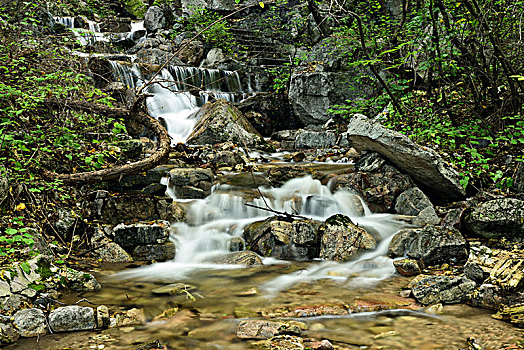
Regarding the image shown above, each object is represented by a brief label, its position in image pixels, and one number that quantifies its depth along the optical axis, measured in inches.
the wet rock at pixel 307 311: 133.6
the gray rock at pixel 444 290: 134.4
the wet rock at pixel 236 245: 221.0
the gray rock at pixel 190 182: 272.2
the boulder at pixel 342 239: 200.5
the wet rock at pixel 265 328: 114.5
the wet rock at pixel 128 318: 124.1
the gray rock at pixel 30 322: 110.3
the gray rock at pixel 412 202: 245.4
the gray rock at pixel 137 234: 205.5
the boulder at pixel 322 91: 508.4
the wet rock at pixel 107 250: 196.1
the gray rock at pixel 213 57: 657.6
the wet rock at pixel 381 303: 137.0
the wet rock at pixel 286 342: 104.8
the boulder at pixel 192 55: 671.8
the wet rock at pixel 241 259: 198.4
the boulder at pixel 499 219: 179.2
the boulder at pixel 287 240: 206.4
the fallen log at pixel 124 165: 198.1
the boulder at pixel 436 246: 173.0
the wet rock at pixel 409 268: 170.9
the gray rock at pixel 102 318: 120.7
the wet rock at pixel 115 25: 764.4
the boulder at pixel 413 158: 236.5
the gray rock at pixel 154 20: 792.9
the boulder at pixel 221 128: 426.6
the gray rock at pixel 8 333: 103.8
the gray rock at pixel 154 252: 205.6
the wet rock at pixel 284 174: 297.8
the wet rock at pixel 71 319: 115.5
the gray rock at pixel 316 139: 453.1
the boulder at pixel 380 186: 258.1
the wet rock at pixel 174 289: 157.5
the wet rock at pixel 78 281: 149.3
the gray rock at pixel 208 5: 785.6
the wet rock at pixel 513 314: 111.7
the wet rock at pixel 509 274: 124.8
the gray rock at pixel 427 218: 221.3
